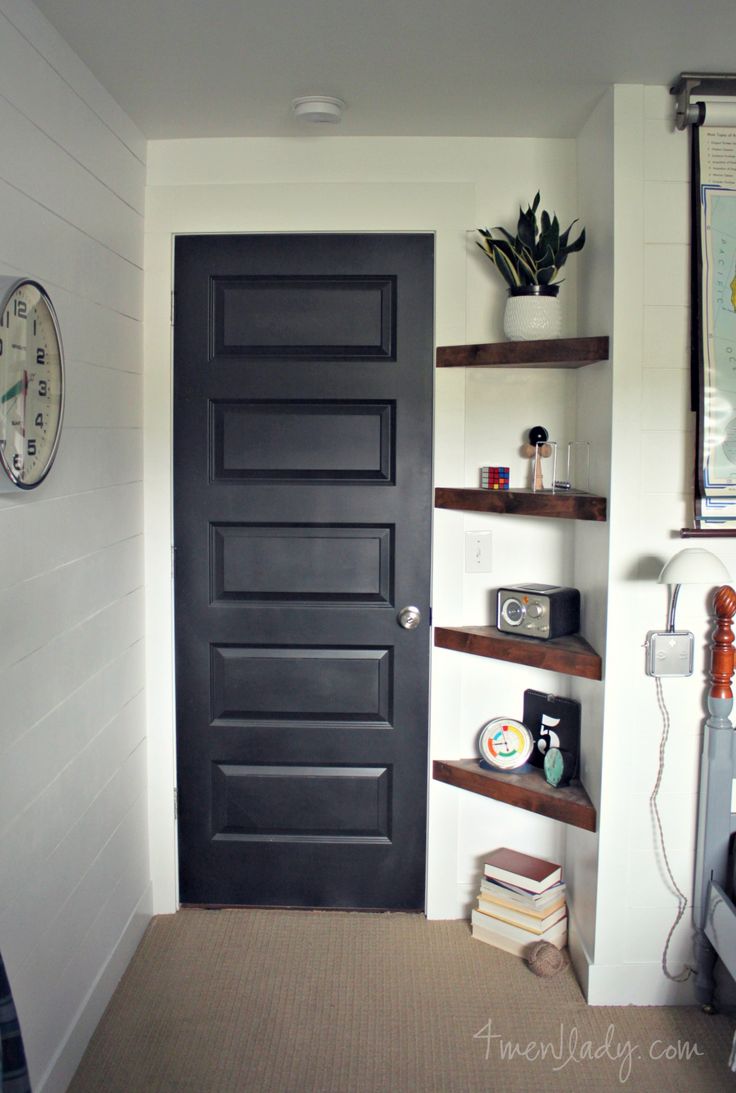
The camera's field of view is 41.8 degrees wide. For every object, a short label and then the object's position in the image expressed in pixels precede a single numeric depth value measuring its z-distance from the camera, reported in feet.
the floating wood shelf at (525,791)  8.75
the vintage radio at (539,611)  9.06
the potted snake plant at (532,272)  8.75
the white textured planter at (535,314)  8.82
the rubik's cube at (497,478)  9.25
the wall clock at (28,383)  5.97
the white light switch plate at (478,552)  9.70
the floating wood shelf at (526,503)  8.34
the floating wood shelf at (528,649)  8.61
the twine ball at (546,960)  8.89
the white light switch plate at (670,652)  8.21
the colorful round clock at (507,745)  9.49
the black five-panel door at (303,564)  9.54
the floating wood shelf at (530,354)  8.32
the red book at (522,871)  9.29
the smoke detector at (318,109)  8.29
